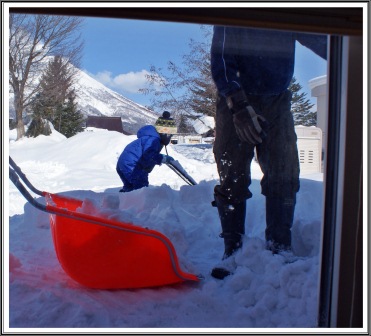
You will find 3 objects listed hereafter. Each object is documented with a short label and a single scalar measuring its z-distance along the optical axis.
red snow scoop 2.61
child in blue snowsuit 4.66
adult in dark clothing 2.79
